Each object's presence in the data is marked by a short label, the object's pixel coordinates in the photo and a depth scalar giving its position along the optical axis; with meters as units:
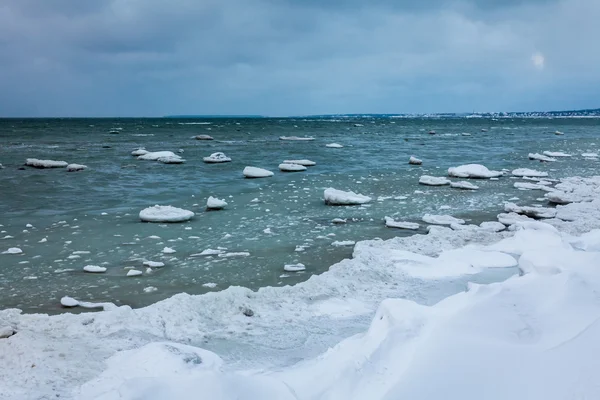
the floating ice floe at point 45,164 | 23.23
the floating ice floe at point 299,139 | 46.59
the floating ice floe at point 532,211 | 11.47
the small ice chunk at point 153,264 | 7.83
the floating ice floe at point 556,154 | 28.73
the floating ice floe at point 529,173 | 19.63
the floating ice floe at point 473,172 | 19.28
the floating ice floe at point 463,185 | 16.51
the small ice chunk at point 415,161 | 24.79
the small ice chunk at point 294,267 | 7.62
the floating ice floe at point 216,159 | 25.42
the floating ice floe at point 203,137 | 46.81
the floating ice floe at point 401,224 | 10.49
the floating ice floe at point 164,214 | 11.20
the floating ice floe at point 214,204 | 12.71
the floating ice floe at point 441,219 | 10.87
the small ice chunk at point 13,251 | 8.57
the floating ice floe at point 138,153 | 29.35
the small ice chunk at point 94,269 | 7.54
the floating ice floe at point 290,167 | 22.17
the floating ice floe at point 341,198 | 13.28
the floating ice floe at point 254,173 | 19.62
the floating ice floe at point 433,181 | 17.22
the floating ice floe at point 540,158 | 26.22
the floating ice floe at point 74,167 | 21.97
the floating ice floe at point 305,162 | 24.44
